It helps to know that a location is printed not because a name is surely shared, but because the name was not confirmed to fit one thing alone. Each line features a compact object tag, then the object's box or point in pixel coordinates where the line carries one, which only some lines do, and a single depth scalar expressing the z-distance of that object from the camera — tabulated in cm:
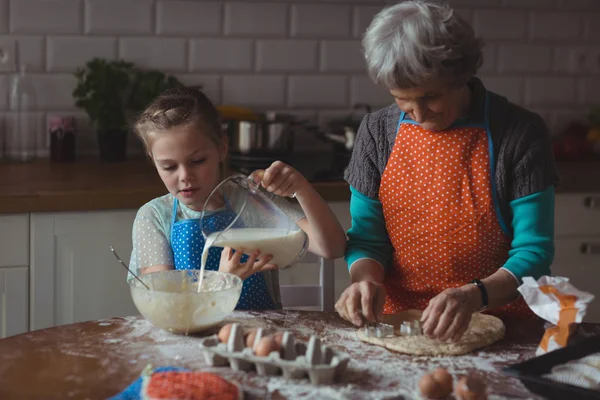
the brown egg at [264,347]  135
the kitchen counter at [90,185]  237
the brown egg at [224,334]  142
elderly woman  156
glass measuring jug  165
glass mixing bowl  150
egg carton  133
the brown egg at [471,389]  126
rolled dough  149
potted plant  287
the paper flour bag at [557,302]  142
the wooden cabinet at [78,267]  241
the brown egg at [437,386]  128
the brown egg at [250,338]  139
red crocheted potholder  120
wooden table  132
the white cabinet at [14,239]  237
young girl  181
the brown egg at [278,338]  137
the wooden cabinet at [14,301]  239
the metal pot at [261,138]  280
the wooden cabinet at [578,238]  290
